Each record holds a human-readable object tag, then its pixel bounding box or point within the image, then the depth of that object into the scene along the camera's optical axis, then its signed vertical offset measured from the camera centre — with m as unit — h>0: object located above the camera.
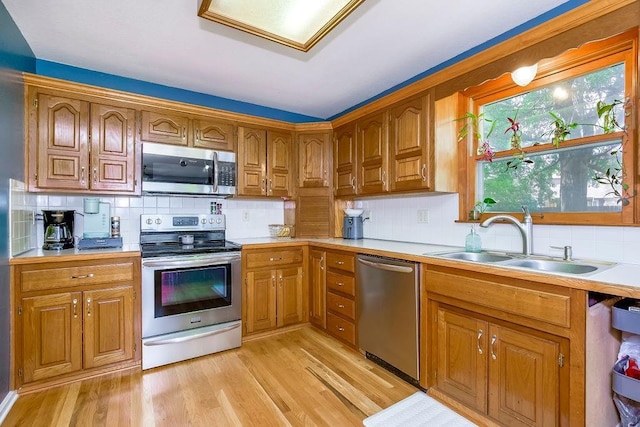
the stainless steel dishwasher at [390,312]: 2.09 -0.74
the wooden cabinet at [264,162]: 3.16 +0.55
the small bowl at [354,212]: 3.32 +0.01
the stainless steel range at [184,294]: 2.39 -0.67
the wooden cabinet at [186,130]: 2.71 +0.78
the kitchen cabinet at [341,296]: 2.67 -0.75
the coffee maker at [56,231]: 2.37 -0.14
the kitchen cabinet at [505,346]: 1.36 -0.69
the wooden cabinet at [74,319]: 2.02 -0.74
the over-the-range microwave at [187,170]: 2.69 +0.40
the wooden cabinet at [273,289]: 2.87 -0.74
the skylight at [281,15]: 1.52 +1.04
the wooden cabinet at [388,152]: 2.43 +0.56
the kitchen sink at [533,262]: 1.70 -0.30
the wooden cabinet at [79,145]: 2.30 +0.55
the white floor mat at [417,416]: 1.71 -1.17
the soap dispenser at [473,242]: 2.27 -0.22
